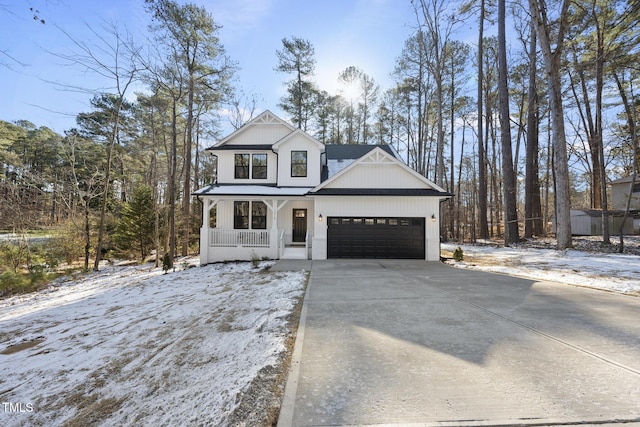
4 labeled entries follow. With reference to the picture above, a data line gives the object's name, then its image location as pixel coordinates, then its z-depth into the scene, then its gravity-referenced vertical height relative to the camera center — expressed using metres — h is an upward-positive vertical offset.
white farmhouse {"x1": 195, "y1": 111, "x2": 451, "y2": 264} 11.76 +0.51
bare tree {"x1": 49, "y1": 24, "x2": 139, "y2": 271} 8.10 +6.04
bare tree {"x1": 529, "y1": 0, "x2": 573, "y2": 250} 11.98 +4.57
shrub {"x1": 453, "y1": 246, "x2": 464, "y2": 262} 10.91 -1.30
